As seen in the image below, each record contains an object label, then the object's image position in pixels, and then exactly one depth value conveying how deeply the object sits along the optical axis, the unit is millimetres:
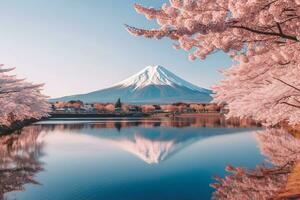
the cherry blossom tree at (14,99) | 23891
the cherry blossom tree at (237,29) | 5285
